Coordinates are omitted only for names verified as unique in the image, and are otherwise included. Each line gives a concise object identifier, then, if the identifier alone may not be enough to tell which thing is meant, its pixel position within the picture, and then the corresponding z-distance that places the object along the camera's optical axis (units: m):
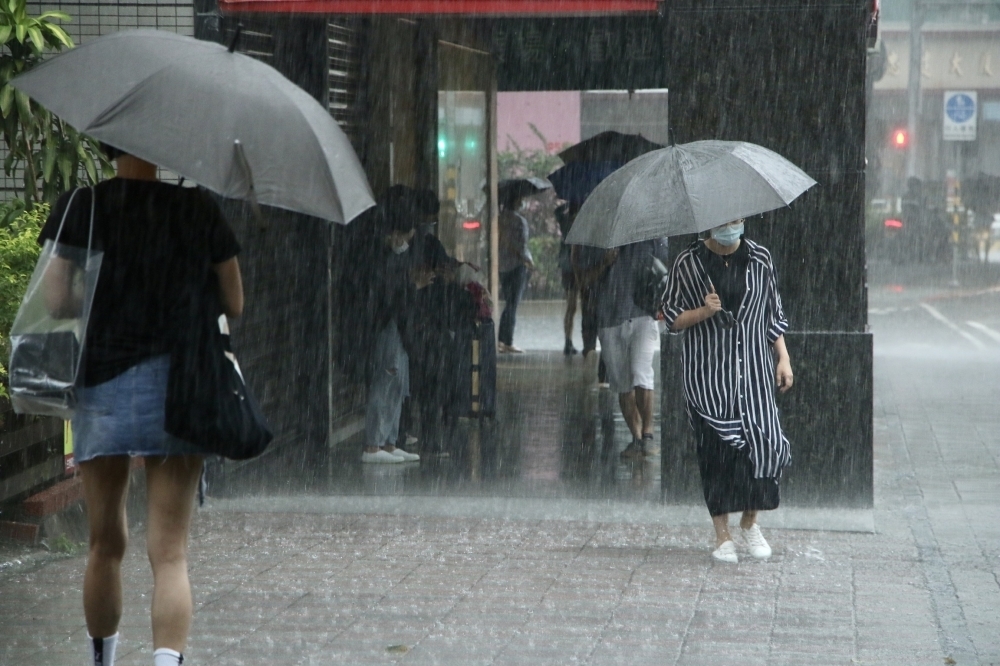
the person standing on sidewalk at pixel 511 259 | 32.47
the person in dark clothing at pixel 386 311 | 18.30
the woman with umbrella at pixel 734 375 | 13.34
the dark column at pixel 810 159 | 14.91
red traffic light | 71.44
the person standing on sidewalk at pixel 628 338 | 19.44
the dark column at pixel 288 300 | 17.45
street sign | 63.69
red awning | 15.08
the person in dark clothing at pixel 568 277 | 28.77
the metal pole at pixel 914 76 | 83.37
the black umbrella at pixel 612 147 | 26.83
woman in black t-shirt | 8.06
